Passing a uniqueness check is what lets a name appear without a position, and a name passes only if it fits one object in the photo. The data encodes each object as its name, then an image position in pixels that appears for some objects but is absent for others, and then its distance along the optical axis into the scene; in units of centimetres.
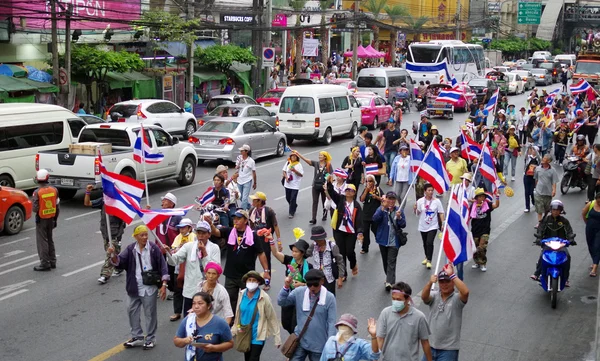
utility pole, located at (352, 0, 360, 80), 5124
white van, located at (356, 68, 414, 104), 4062
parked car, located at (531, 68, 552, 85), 6278
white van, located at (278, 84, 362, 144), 2805
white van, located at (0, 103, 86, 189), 1808
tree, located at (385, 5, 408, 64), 6519
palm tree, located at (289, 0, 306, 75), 5066
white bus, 4831
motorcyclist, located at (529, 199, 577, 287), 1223
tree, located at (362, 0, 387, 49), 6244
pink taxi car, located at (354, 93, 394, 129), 3353
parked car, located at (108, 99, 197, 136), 2669
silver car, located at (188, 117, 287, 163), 2320
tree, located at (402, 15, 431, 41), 6888
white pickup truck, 1767
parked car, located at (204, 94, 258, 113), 3228
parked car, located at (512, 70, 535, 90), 5660
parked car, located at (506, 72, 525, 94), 5400
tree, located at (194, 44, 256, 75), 3791
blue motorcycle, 1156
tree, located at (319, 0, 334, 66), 5428
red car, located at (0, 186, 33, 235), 1516
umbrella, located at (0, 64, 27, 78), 2677
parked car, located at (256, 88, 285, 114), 3441
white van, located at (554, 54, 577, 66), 7220
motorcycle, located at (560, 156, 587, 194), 2042
